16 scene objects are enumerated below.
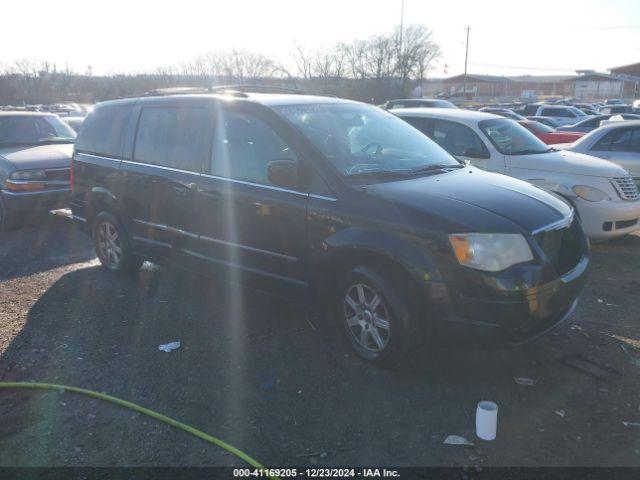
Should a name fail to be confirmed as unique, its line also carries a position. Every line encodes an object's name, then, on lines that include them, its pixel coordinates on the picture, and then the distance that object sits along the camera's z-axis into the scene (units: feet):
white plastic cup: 9.71
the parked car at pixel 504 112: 71.90
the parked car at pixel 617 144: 26.89
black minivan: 10.77
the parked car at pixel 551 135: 43.57
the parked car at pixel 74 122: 55.06
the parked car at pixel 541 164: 21.15
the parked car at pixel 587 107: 111.73
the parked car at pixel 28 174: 26.20
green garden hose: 9.46
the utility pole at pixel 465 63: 221.25
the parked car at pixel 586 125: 54.33
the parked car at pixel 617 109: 92.22
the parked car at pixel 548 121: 73.64
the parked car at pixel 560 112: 80.24
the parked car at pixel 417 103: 71.00
